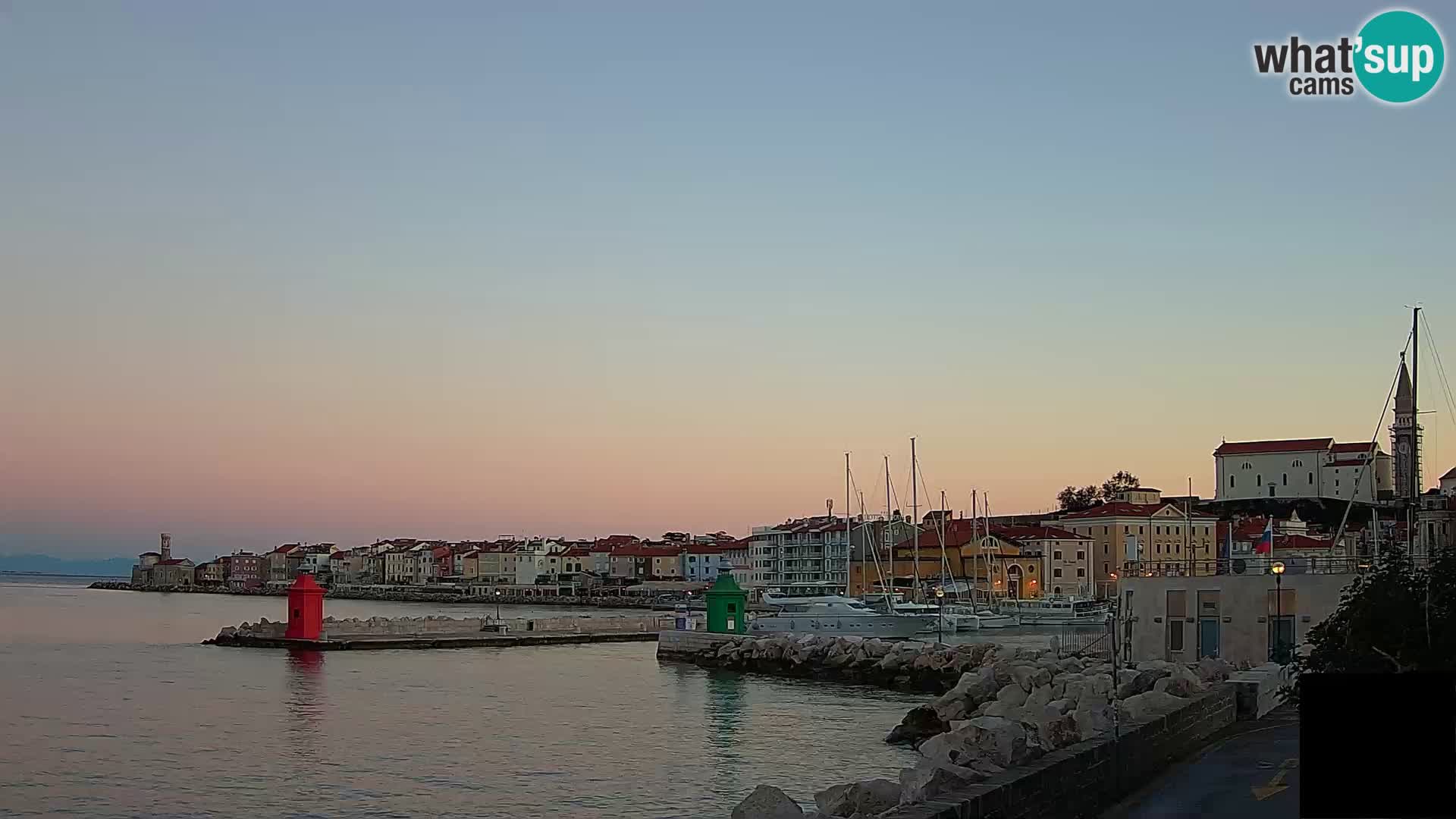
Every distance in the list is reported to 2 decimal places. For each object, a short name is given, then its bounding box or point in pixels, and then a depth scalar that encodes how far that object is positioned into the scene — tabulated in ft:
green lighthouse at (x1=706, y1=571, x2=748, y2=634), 170.30
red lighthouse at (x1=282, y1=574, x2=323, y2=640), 181.78
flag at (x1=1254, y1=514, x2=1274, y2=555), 113.44
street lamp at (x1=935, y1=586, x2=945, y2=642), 199.15
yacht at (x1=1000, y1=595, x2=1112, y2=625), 245.65
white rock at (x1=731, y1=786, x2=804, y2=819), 45.06
